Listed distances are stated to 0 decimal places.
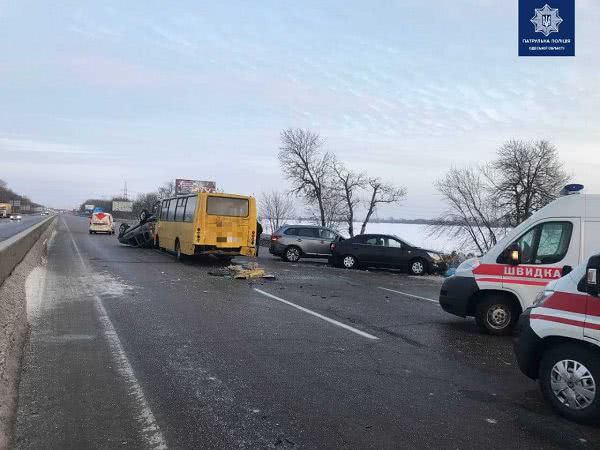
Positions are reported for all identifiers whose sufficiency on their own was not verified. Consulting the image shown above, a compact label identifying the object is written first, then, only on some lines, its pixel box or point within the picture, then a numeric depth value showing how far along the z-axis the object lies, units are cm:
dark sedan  1944
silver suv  2209
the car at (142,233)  2608
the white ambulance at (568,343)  439
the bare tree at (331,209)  4966
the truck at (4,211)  9954
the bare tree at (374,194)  4906
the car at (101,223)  4175
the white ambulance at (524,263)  746
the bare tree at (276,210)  7738
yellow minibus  1855
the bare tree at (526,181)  4028
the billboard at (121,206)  10900
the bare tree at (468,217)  4516
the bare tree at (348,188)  4856
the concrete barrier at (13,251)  953
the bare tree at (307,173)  4797
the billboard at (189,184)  5619
